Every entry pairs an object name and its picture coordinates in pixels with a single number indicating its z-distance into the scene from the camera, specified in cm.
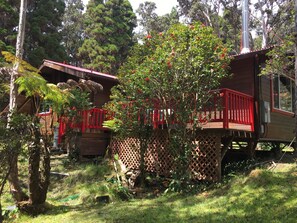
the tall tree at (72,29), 3638
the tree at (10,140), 561
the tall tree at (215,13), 2794
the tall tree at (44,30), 2452
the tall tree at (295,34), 785
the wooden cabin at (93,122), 1129
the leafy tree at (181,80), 751
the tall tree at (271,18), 2384
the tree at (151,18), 3650
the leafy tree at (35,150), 659
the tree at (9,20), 2134
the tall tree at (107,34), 2699
